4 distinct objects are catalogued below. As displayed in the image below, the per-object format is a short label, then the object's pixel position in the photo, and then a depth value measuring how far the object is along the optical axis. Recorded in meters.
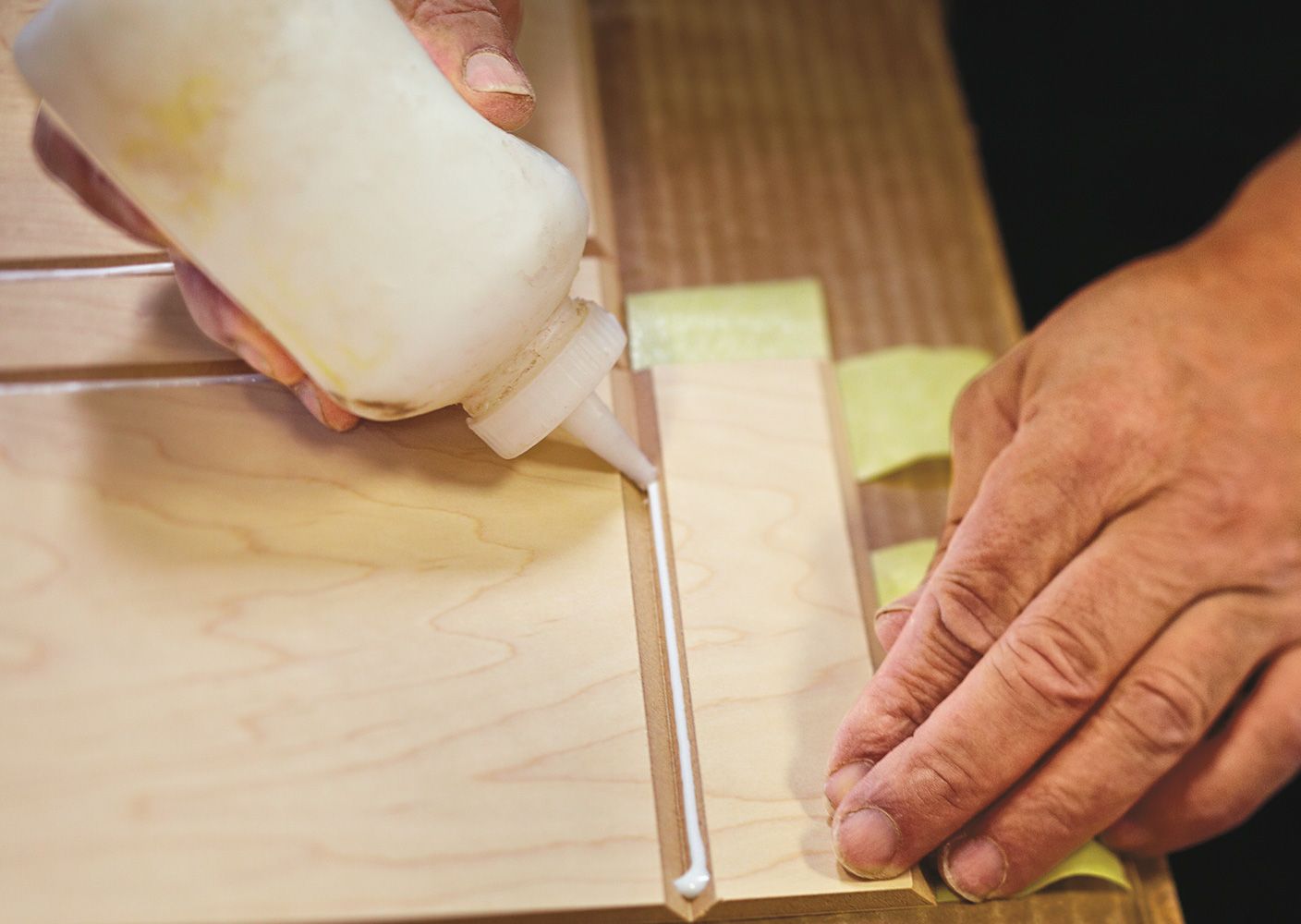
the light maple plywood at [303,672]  0.38
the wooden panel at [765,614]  0.42
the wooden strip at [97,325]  0.48
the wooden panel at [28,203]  0.49
